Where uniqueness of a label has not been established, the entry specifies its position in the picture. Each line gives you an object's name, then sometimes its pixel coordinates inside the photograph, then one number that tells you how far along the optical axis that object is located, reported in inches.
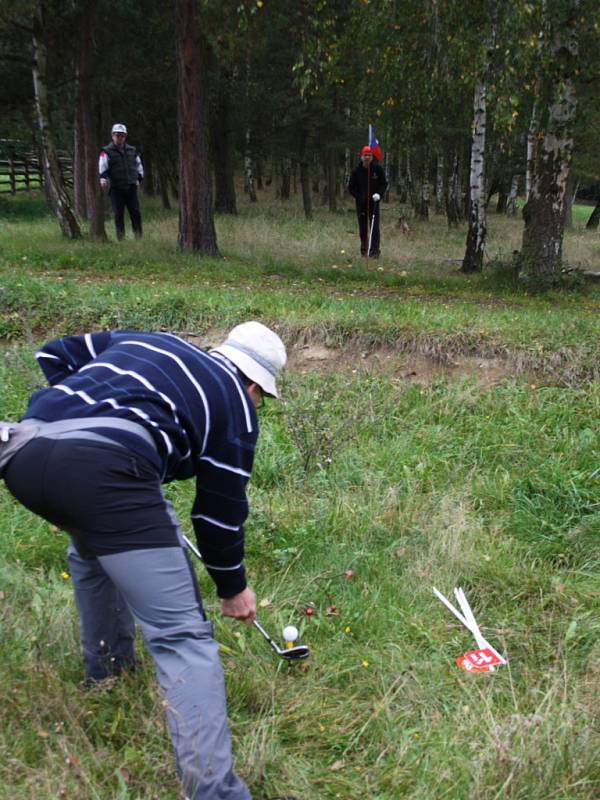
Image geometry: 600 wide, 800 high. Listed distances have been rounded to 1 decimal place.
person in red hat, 441.1
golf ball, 111.5
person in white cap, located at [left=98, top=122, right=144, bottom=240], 434.0
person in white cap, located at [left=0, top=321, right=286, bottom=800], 77.0
